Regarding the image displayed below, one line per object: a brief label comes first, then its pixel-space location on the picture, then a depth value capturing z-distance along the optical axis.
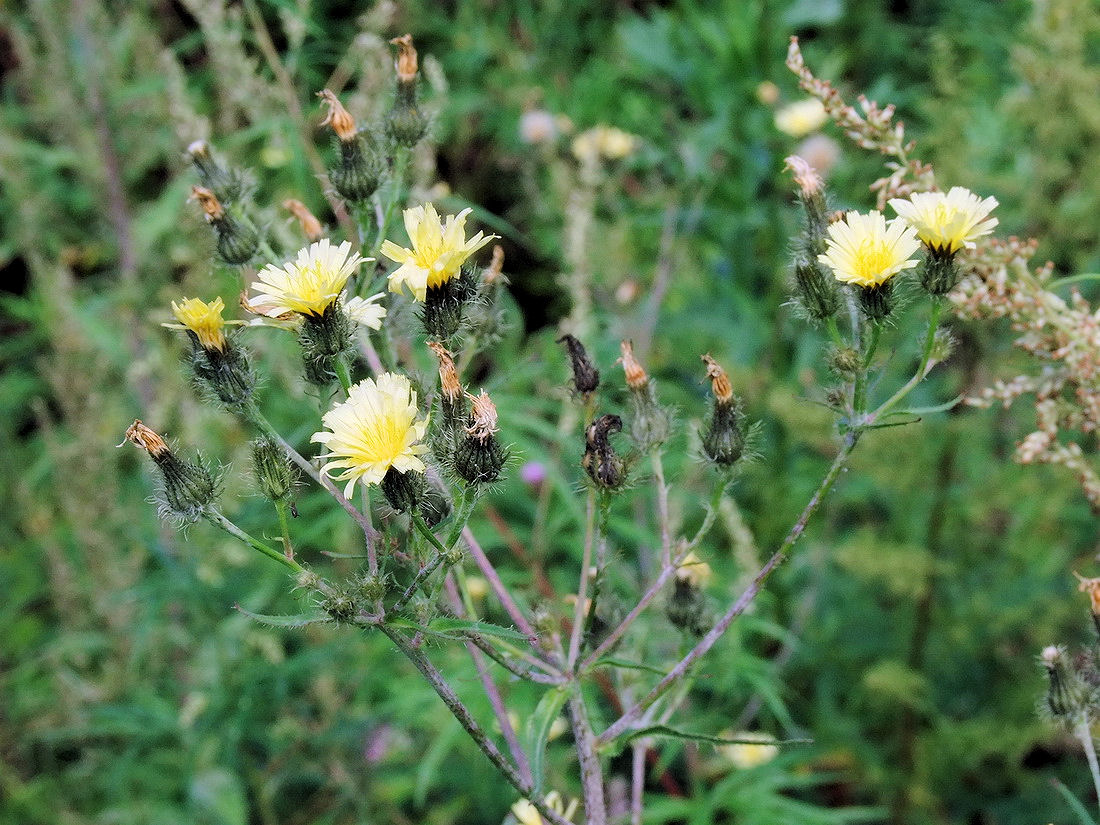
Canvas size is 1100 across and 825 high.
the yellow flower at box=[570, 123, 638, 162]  0.77
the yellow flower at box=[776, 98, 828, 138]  0.81
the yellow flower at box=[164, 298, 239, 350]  0.36
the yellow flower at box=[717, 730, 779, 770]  0.55
